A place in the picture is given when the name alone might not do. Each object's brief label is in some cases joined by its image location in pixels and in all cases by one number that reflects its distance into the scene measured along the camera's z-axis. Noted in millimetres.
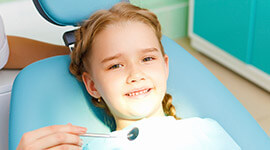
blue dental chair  1087
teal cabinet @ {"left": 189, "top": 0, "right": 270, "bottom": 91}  2066
